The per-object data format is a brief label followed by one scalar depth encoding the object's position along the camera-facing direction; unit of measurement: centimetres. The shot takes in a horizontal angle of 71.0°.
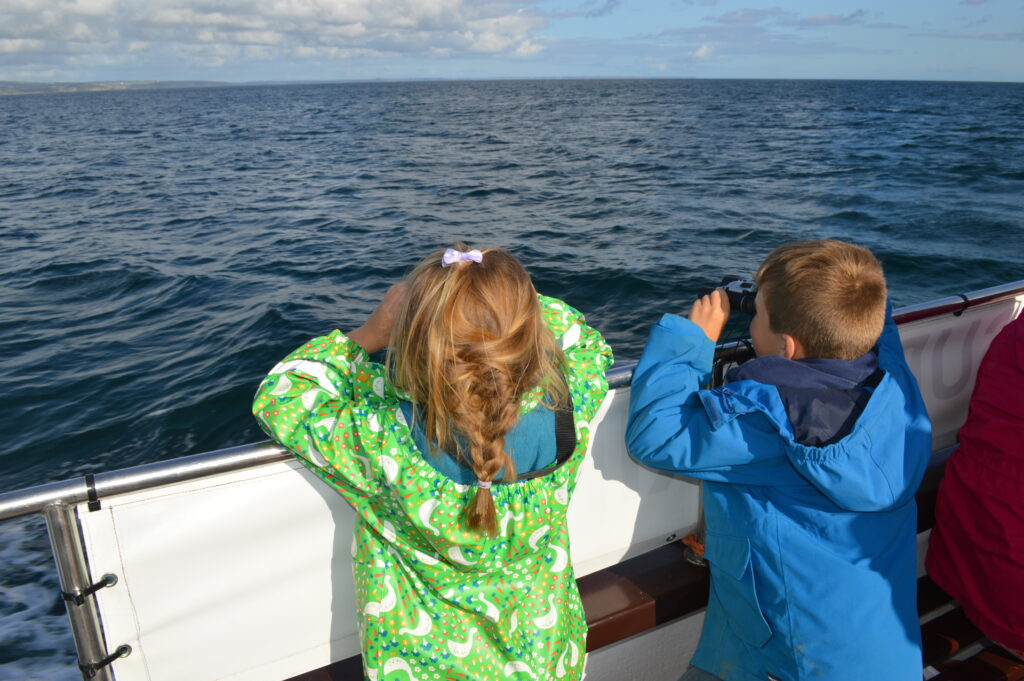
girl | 144
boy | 159
